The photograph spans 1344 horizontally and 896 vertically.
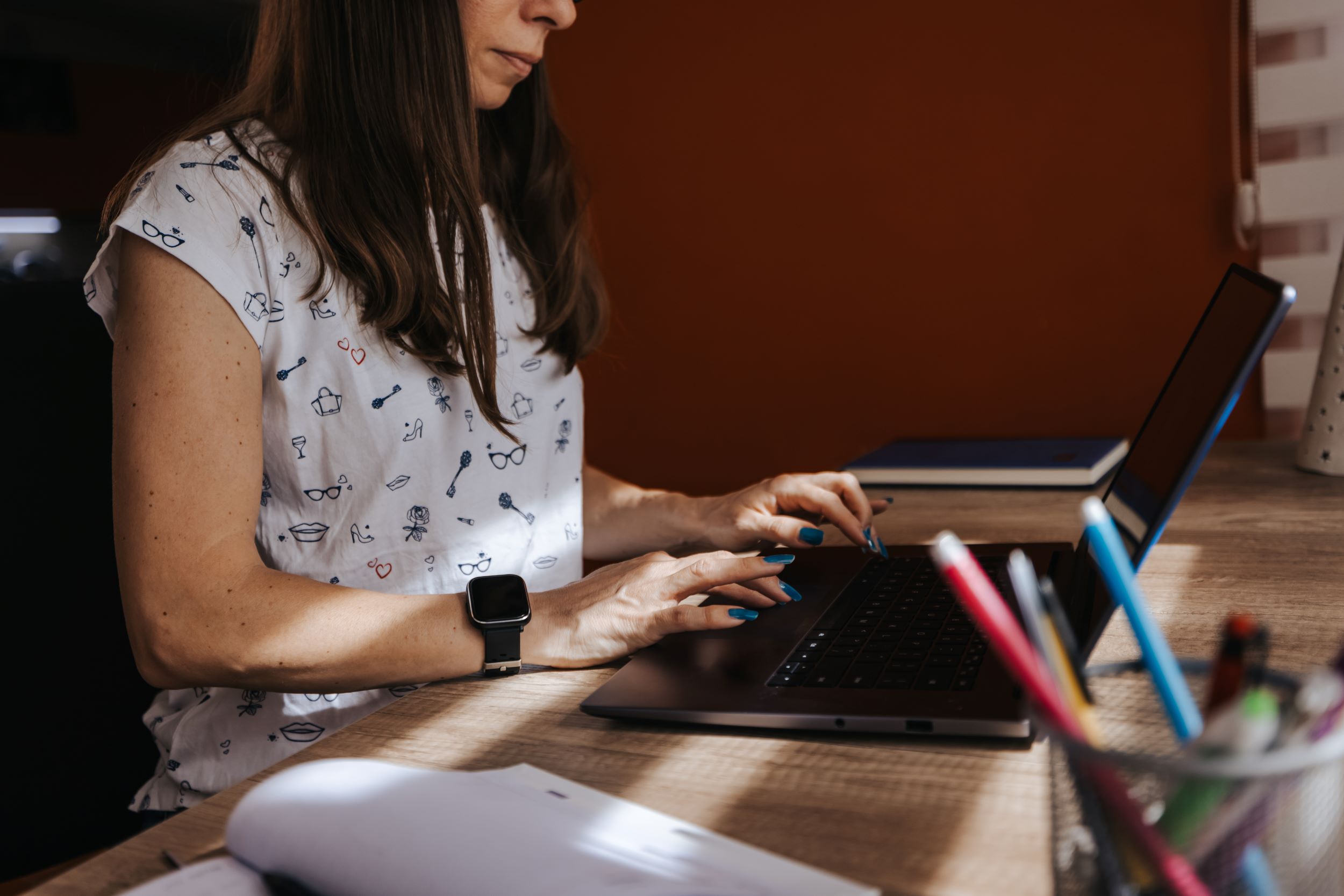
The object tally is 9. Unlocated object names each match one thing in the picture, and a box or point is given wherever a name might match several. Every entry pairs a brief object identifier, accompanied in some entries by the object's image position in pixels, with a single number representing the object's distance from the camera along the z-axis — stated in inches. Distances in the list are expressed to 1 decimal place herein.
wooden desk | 19.3
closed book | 50.9
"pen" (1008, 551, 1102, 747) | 12.8
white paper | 17.6
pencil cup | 12.4
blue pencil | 14.0
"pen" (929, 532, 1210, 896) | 12.6
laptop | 23.5
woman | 31.9
